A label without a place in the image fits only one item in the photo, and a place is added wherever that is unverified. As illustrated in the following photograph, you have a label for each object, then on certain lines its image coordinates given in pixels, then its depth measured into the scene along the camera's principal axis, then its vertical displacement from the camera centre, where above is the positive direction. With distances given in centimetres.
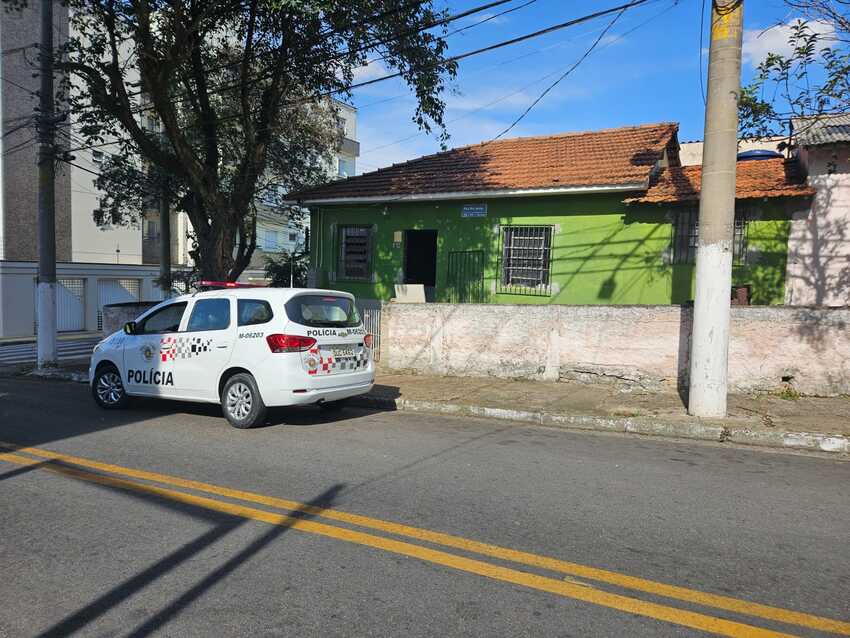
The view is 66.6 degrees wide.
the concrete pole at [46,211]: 1344 +145
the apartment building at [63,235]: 2600 +208
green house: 1218 +148
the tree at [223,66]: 1169 +433
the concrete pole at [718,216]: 787 +101
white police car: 759 -83
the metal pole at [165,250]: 1850 +94
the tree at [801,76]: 820 +287
